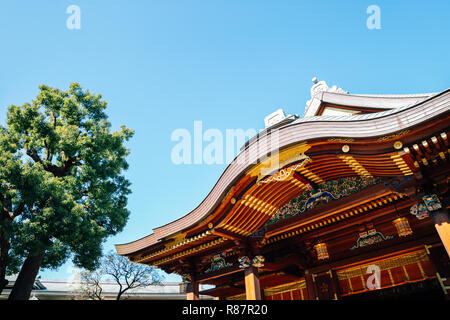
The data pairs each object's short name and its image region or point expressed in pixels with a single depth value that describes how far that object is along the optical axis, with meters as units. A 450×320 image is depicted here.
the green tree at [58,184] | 10.78
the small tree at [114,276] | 21.11
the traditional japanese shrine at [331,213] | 5.58
